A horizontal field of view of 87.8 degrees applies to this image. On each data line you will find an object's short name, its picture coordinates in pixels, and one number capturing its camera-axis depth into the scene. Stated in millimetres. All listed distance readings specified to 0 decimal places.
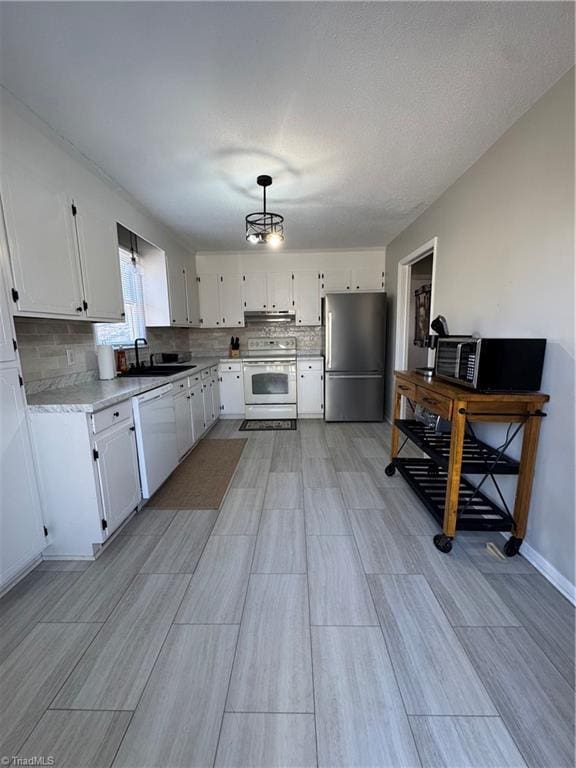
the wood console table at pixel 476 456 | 1562
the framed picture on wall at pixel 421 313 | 3807
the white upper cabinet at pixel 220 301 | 4375
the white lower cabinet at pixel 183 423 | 2826
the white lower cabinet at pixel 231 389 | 4277
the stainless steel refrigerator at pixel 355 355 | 3881
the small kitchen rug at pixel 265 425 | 3998
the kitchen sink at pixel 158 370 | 2809
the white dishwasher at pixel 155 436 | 2146
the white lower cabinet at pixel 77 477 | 1616
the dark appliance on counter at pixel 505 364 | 1521
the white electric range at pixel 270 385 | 4156
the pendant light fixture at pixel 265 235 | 2266
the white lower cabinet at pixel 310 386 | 4203
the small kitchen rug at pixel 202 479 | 2309
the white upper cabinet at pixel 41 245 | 1490
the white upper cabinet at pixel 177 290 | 3439
